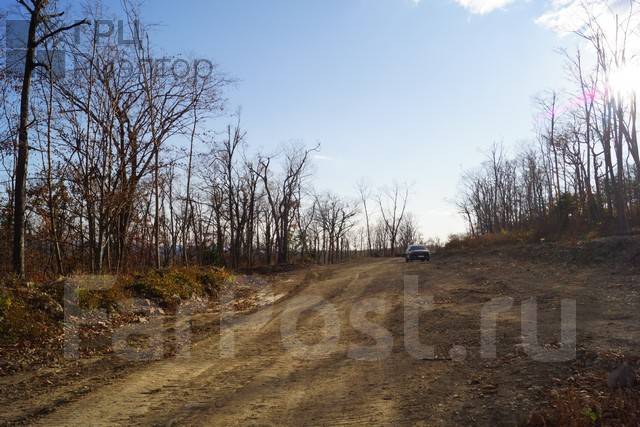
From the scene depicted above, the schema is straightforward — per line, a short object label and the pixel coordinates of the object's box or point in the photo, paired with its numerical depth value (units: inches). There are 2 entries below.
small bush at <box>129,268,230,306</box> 586.6
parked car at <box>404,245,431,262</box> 1519.4
